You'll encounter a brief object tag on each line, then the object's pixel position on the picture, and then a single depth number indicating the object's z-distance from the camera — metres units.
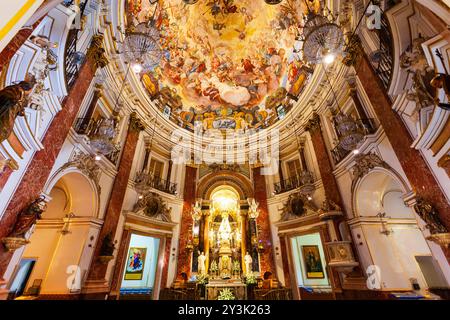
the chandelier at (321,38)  5.31
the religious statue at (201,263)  10.41
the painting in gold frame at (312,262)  11.33
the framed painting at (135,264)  12.09
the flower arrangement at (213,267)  10.54
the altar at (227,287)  9.09
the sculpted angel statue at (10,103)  2.94
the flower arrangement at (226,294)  8.87
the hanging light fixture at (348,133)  6.41
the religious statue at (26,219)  4.32
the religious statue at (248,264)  10.43
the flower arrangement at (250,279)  9.81
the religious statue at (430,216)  4.43
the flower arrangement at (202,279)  9.76
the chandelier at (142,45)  5.51
